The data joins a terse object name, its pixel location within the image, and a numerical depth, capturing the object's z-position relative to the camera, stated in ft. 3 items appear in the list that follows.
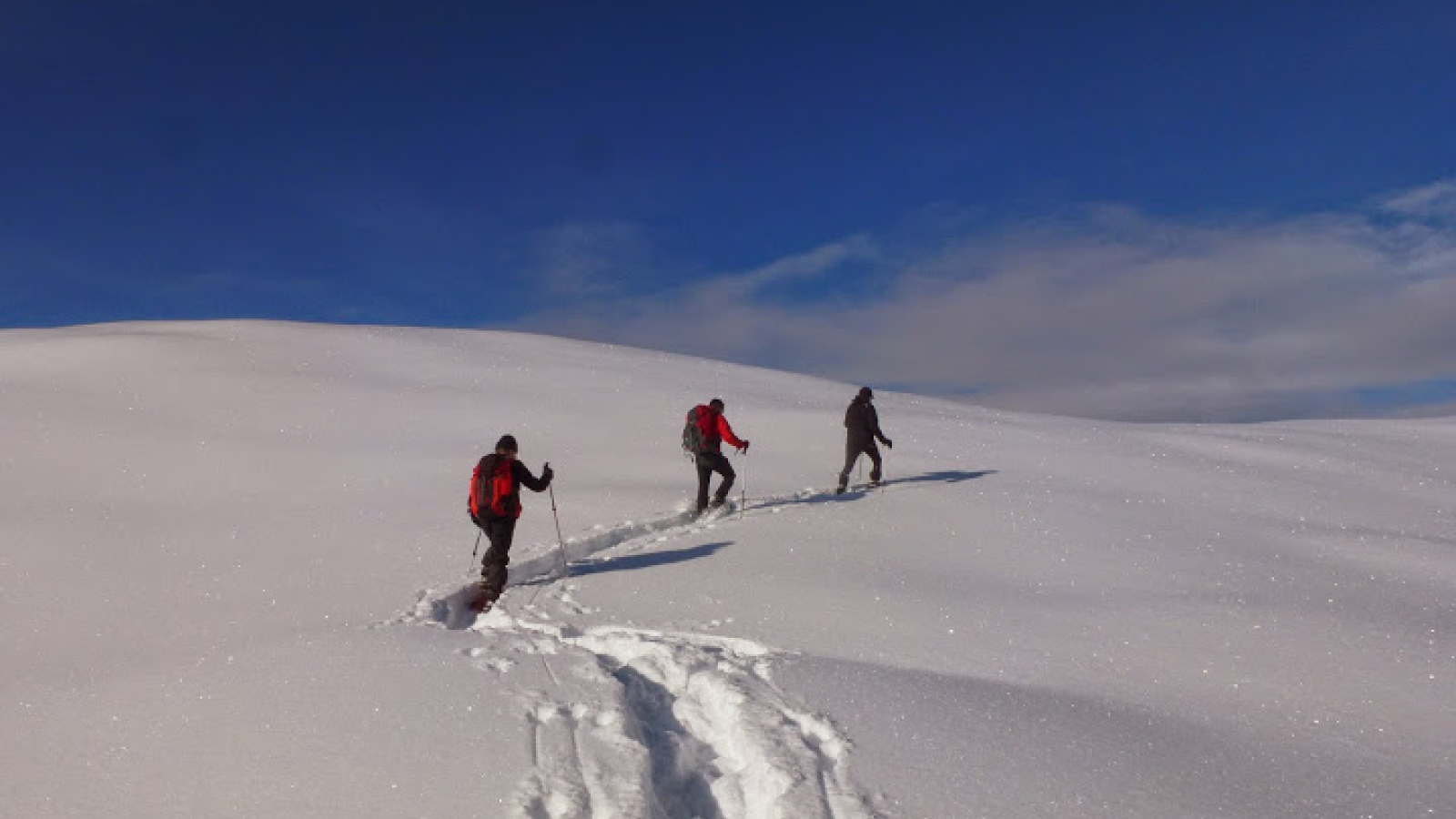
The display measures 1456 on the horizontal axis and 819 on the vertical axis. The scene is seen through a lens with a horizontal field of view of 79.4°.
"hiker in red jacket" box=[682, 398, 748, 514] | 39.11
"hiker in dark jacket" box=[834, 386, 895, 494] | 44.62
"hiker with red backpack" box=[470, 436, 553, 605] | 26.73
